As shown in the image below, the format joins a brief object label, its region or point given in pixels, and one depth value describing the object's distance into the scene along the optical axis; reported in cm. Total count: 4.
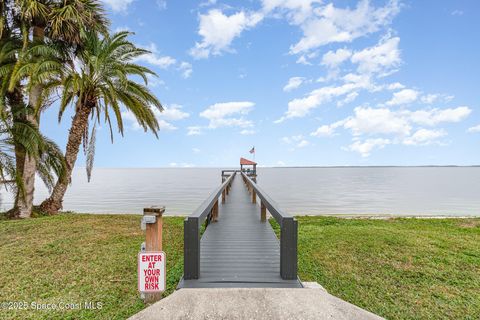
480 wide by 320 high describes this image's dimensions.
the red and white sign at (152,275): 319
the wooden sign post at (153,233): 324
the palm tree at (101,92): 1012
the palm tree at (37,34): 910
